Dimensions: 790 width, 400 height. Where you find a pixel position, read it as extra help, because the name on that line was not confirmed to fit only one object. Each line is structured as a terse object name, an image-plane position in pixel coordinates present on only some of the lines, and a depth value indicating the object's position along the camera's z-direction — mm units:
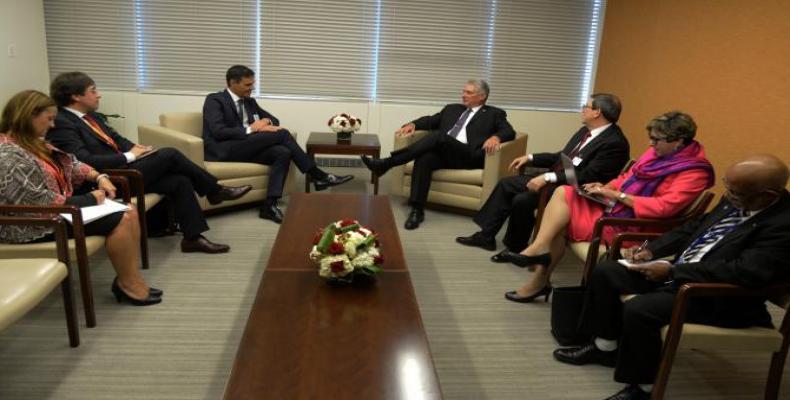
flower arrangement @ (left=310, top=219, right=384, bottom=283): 2400
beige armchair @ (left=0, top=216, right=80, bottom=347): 2082
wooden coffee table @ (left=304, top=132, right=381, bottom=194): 5031
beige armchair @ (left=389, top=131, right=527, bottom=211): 4699
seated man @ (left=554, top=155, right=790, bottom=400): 2146
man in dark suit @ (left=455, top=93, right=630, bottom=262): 3564
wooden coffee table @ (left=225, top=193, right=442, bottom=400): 1760
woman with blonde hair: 2566
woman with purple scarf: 2877
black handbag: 2805
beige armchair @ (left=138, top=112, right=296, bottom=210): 4285
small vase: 5223
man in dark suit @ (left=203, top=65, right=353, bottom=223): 4719
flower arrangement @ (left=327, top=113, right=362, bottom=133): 5180
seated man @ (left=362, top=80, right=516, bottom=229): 4766
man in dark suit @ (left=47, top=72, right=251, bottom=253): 3414
